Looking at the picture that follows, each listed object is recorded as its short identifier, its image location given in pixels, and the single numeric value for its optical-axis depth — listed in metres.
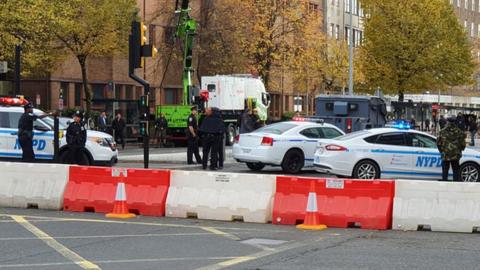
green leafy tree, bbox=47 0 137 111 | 36.06
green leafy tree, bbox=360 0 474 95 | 48.28
